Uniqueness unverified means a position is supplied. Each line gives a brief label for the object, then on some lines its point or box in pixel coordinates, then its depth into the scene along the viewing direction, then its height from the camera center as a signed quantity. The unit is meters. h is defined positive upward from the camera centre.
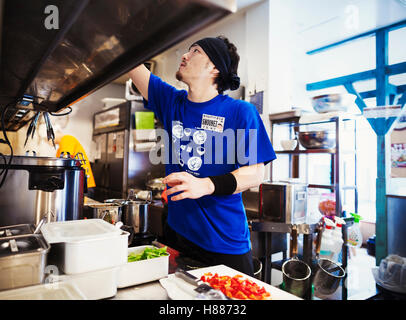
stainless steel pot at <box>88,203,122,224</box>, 1.28 -0.24
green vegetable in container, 0.89 -0.31
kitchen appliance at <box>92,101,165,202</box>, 3.95 +0.09
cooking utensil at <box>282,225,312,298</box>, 1.84 -0.80
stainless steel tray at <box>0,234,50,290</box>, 0.63 -0.25
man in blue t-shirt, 1.23 +0.09
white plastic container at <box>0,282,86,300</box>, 0.62 -0.32
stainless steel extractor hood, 0.53 +0.33
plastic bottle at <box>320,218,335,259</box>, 2.46 -0.72
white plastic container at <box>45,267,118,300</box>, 0.67 -0.31
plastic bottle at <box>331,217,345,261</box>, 2.45 -0.70
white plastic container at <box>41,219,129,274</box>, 0.65 -0.22
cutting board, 0.73 -0.36
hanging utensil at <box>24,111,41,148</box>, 1.49 +0.25
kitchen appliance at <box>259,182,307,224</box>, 2.29 -0.32
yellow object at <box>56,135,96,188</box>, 3.41 +0.24
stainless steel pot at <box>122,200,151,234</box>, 1.42 -0.28
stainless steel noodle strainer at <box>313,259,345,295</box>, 2.01 -0.86
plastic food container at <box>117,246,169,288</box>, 0.80 -0.34
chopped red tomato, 0.76 -0.37
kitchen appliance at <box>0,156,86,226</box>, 1.21 -0.13
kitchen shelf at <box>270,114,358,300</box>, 2.51 +0.10
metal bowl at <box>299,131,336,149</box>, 2.58 +0.28
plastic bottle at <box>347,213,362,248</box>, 2.69 -0.70
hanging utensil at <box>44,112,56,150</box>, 1.44 +0.20
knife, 0.68 -0.35
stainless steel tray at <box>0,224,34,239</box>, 0.81 -0.22
